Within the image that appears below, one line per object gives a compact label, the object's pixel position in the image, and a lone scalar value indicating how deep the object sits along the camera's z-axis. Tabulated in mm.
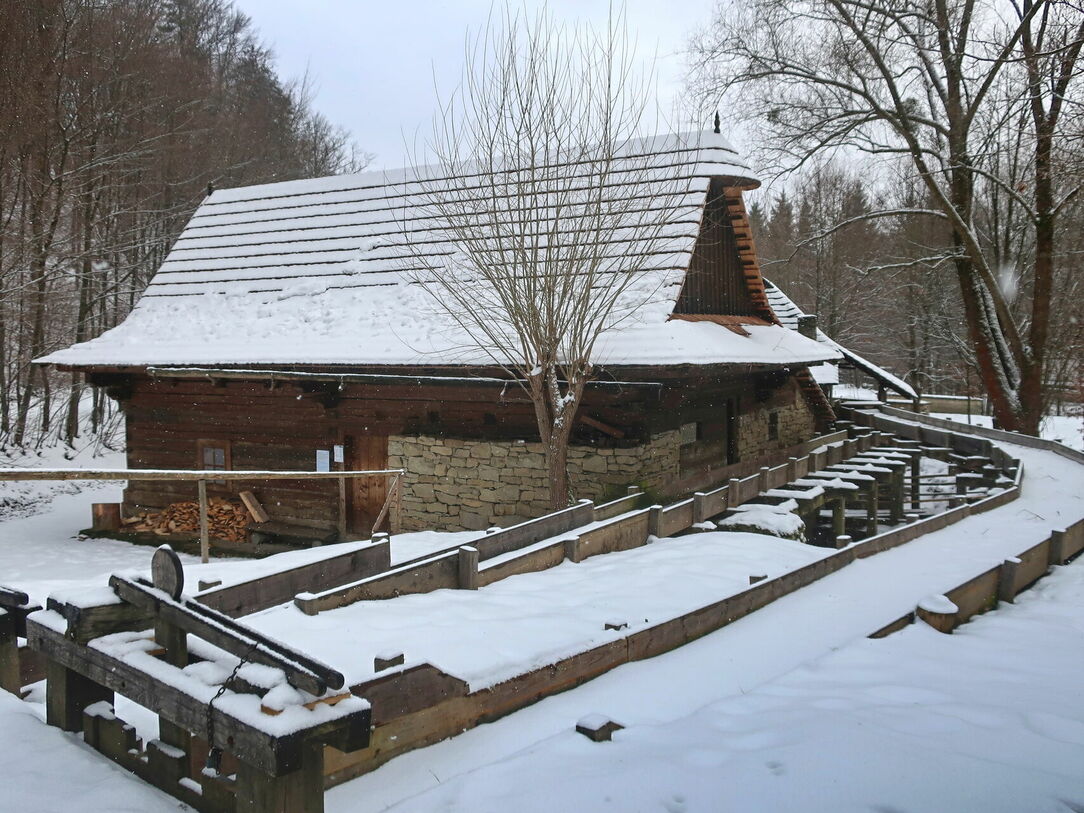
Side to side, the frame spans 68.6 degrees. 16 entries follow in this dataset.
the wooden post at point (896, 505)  13453
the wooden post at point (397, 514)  8664
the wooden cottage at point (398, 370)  10133
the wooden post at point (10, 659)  3098
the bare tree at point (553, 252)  8203
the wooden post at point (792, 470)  10048
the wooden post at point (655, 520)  7121
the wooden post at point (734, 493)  8305
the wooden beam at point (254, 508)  12398
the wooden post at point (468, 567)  5141
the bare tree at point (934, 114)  14609
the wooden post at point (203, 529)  6705
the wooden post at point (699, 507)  7742
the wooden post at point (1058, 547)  6375
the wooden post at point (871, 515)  12102
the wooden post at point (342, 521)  11171
